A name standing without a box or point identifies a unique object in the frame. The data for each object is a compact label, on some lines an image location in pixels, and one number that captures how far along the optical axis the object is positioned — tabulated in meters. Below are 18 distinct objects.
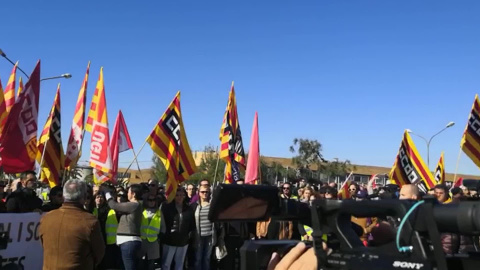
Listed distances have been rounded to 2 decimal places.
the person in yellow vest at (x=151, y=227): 8.45
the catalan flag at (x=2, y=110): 11.38
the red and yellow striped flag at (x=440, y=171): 17.06
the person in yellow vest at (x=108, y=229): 8.27
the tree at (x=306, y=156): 64.44
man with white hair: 4.39
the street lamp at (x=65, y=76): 21.28
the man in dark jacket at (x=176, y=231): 8.94
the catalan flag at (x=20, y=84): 16.61
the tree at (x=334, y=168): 65.69
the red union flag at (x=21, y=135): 8.88
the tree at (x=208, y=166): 63.08
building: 66.31
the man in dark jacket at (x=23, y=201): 6.84
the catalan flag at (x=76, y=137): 11.39
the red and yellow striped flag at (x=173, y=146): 11.58
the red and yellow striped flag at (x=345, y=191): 14.09
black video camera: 1.42
